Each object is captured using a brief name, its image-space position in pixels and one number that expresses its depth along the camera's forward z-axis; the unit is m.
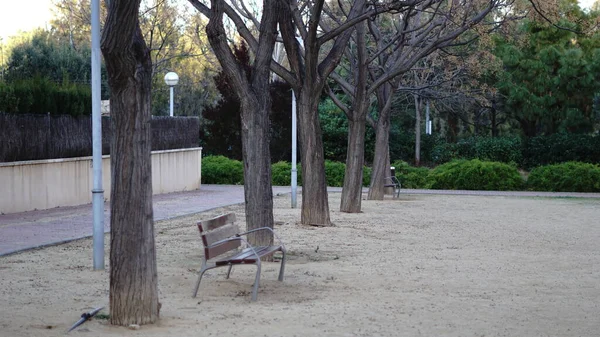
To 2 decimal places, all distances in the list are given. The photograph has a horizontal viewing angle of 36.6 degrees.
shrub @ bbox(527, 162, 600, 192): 31.70
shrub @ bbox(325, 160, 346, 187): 33.97
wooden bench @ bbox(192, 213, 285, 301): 9.37
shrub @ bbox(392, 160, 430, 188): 33.62
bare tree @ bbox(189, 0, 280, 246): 12.86
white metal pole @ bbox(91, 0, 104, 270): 11.29
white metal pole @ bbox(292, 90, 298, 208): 22.64
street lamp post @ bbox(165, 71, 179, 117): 29.72
